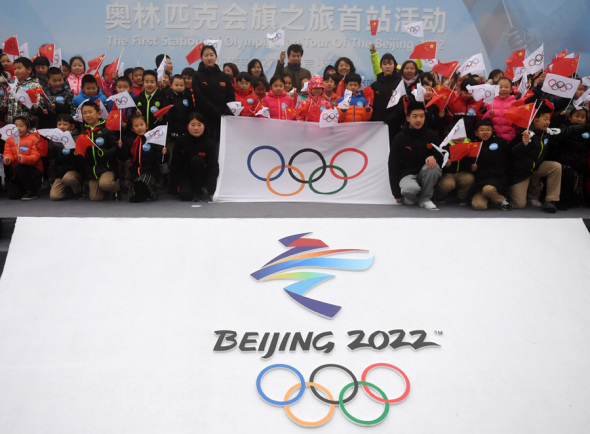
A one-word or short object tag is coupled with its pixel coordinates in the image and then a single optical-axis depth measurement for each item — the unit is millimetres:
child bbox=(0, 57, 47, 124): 4508
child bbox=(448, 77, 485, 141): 4246
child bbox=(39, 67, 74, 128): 4520
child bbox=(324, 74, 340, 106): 4652
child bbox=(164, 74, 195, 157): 4473
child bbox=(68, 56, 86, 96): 5004
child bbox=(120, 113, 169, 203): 4176
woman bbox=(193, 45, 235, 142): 4523
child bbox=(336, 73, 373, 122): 4426
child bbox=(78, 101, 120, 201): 4164
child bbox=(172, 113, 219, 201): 4250
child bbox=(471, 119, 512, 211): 4066
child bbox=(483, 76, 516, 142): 4207
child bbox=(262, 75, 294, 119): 4566
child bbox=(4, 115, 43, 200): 4180
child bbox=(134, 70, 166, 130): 4414
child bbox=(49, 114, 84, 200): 4207
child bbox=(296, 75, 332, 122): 4398
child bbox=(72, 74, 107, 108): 4430
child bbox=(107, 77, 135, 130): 4434
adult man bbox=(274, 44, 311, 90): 5430
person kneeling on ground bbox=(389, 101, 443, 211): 4051
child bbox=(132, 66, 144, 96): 4898
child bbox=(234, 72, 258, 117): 4705
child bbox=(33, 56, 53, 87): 4820
